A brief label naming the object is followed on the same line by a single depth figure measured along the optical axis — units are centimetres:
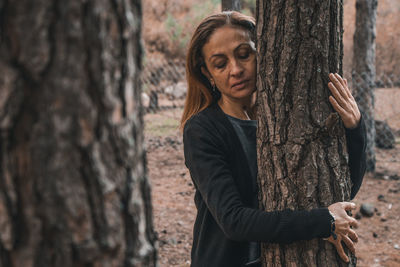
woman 149
